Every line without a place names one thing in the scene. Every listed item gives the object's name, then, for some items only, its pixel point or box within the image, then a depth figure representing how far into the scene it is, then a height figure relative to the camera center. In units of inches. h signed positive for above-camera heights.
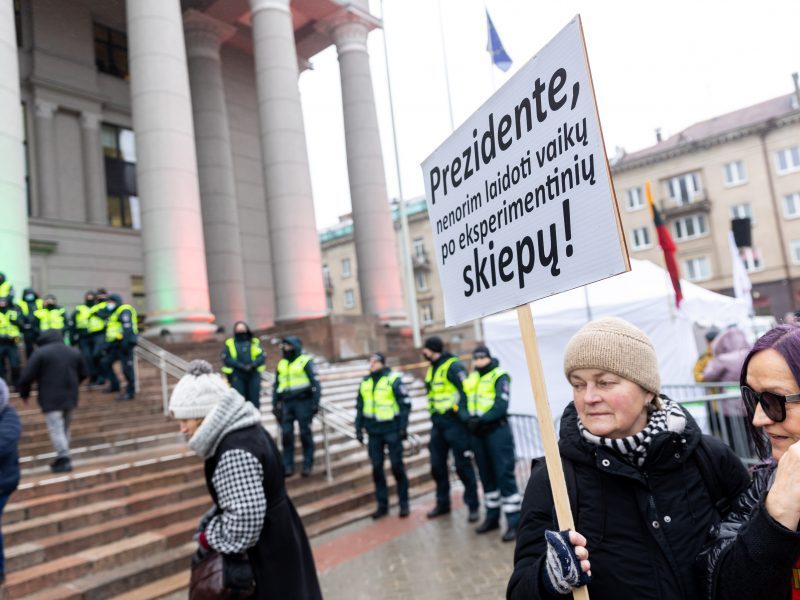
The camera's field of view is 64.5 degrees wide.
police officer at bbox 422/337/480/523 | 289.6 -26.9
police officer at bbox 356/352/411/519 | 308.5 -23.9
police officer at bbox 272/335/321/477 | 344.8 -7.3
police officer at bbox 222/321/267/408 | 385.7 +14.8
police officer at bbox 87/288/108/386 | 435.8 +53.2
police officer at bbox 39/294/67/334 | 438.6 +64.4
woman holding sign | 69.4 -17.5
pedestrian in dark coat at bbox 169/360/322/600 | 118.1 -19.1
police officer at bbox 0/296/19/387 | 414.0 +53.5
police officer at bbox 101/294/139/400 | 427.8 +41.5
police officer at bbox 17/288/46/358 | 434.0 +66.7
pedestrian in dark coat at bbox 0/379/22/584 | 195.8 -9.4
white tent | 446.6 +14.4
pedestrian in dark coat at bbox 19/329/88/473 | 297.0 +12.5
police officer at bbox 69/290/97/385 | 447.5 +54.1
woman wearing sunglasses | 57.7 -16.9
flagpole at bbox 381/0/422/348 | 826.9 +118.6
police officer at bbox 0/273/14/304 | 424.6 +84.9
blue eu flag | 735.7 +347.5
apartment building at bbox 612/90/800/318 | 1653.5 +358.6
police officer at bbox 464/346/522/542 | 266.1 -35.4
